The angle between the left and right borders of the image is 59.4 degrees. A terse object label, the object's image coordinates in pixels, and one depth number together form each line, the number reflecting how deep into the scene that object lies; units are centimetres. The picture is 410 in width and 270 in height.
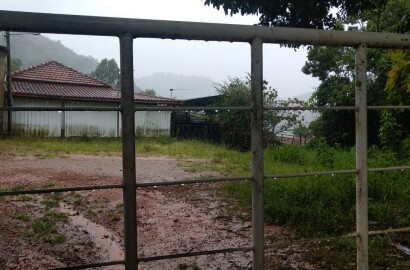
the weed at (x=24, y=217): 370
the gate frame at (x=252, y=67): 102
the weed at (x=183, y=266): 252
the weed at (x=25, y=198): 452
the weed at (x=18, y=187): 499
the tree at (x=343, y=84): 923
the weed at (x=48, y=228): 316
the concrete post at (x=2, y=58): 1172
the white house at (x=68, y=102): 999
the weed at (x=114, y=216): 387
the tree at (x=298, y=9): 413
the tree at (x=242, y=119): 1040
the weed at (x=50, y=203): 432
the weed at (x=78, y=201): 450
